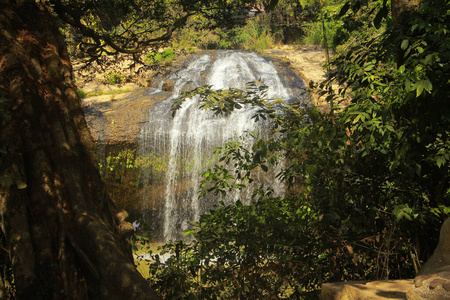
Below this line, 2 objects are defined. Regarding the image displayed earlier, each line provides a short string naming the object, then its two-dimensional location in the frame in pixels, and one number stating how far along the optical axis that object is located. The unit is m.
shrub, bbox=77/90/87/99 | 14.81
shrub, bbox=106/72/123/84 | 15.45
